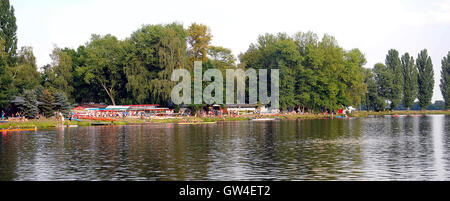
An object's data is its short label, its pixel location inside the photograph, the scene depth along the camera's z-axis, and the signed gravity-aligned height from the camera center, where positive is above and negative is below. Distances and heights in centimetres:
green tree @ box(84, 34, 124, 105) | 10144 +1037
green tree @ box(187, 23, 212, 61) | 11175 +1789
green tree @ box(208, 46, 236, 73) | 12022 +1526
